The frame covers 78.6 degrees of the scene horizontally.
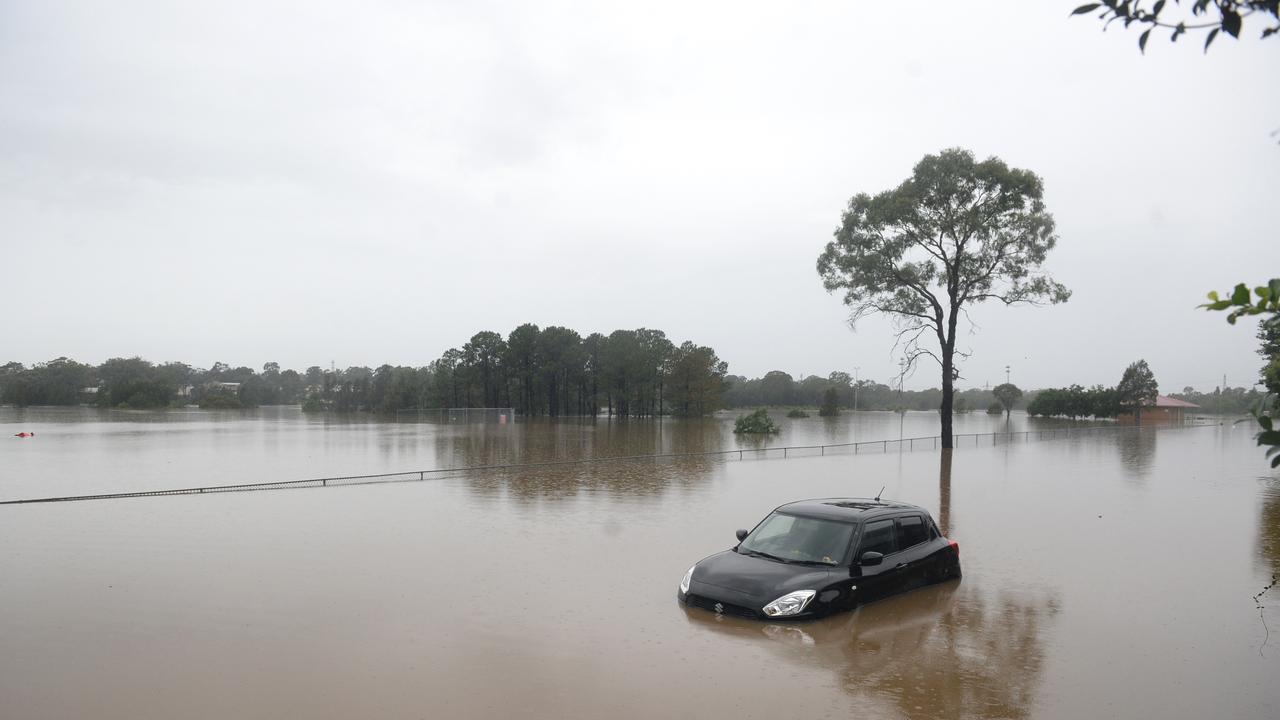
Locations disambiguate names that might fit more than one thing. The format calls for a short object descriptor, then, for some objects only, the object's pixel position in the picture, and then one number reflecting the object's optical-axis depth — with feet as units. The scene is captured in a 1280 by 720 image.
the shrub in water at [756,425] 180.34
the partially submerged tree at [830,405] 390.71
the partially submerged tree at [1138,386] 290.15
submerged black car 30.12
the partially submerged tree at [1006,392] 350.02
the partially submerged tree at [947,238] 113.60
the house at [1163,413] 267.59
